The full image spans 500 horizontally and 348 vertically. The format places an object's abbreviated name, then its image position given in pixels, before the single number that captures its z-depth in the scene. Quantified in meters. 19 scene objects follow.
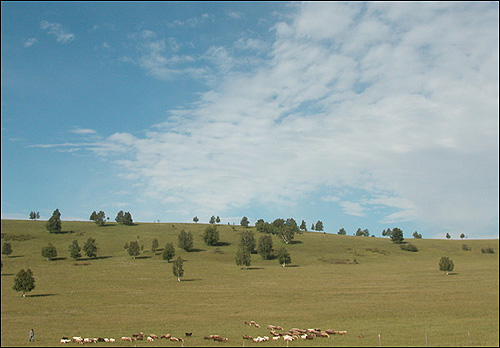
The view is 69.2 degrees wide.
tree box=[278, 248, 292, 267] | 126.62
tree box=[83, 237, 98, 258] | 131.88
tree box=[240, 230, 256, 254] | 157.25
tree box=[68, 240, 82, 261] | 128.38
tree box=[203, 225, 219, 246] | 165.38
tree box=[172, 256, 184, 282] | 95.82
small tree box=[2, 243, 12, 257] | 127.50
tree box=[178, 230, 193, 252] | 151.25
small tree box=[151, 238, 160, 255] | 144.62
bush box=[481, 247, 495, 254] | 159.12
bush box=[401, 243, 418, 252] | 170.50
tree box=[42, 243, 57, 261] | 125.44
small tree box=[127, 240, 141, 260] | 133.12
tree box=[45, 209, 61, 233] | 172.62
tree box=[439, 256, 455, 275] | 103.25
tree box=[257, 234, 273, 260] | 144.88
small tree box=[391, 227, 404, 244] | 189.00
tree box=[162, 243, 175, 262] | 127.56
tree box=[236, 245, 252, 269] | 118.44
